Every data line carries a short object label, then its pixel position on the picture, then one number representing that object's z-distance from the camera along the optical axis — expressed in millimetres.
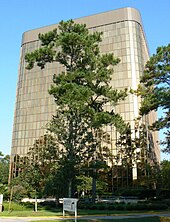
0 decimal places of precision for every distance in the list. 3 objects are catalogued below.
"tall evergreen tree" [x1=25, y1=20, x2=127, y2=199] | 23312
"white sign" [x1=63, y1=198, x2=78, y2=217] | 12665
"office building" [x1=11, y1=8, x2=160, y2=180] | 53906
